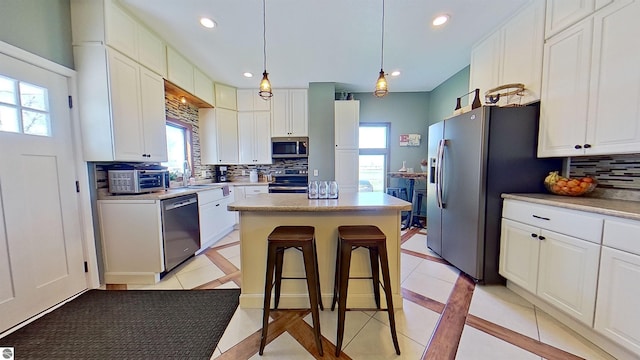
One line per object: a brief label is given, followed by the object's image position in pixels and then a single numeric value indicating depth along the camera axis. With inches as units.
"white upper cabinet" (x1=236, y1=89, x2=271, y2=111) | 168.4
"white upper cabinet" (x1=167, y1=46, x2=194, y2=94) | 111.3
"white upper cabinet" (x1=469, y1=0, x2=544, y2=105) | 80.6
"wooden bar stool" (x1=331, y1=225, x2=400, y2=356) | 54.3
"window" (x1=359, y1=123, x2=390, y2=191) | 187.6
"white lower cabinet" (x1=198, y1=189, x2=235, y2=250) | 120.6
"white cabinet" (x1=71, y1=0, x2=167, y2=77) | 78.5
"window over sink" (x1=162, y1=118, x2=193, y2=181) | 133.9
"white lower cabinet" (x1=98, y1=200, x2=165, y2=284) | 87.2
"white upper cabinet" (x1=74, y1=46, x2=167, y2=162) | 80.6
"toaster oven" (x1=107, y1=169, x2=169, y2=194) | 88.4
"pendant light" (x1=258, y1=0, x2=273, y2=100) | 80.0
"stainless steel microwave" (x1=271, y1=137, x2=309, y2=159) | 168.4
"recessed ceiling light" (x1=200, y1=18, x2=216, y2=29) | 90.5
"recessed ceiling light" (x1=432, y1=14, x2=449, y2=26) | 89.2
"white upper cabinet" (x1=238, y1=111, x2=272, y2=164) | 169.6
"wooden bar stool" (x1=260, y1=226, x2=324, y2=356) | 55.8
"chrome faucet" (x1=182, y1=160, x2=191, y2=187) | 130.9
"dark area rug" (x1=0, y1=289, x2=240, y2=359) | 56.2
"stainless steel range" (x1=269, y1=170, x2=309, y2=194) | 161.9
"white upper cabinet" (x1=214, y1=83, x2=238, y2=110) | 159.8
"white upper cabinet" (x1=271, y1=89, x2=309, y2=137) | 166.9
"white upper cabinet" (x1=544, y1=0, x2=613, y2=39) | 65.5
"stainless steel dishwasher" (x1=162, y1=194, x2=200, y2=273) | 93.5
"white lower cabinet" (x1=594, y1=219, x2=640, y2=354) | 48.6
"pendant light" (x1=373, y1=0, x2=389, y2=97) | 78.6
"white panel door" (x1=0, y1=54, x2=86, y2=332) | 63.1
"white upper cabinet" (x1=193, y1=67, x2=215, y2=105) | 134.1
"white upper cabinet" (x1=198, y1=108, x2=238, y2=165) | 161.2
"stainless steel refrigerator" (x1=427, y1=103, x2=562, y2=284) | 81.8
